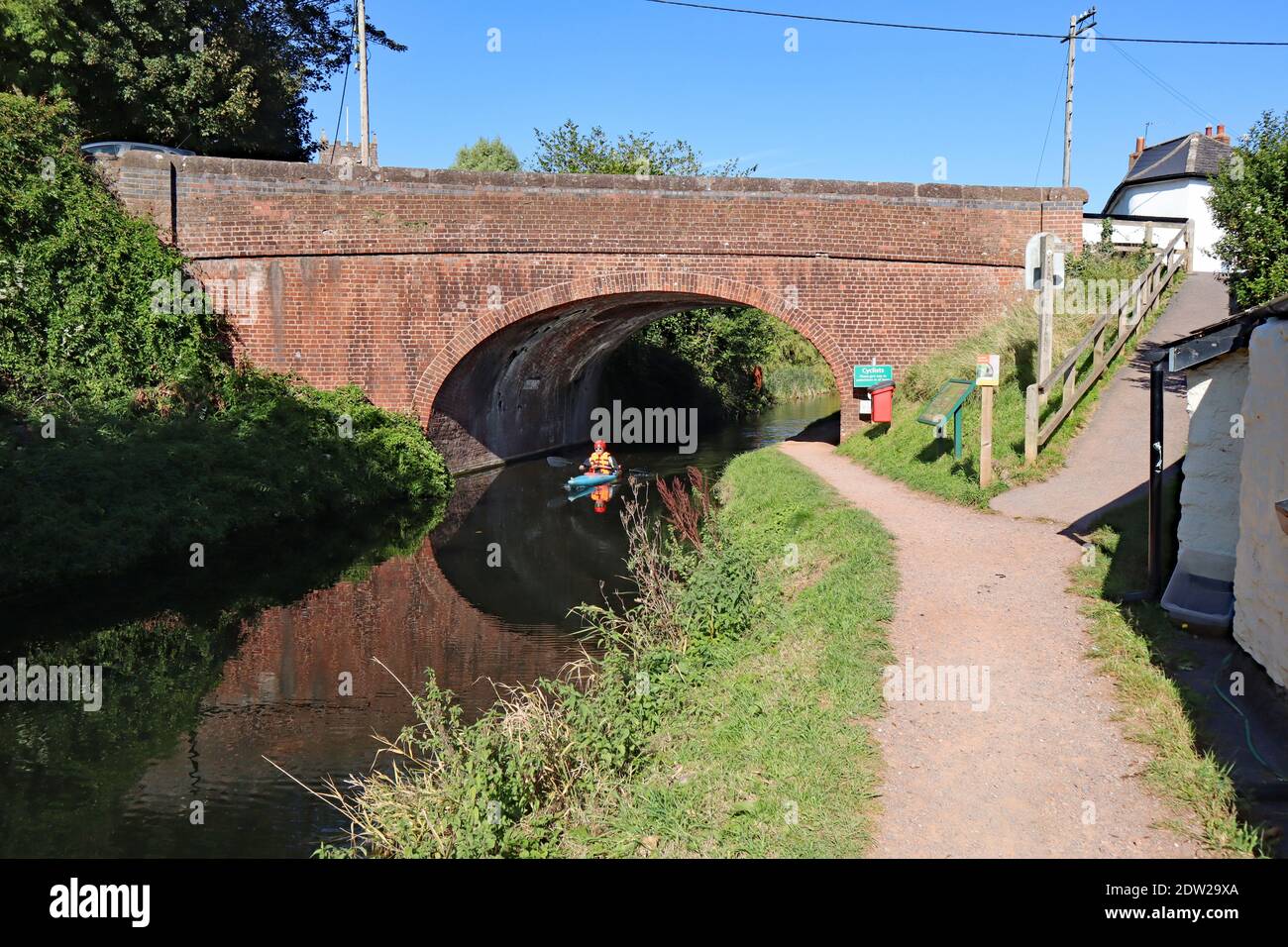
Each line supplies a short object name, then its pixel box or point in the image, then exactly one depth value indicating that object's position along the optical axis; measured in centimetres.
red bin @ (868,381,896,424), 1630
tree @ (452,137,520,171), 4200
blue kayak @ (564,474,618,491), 1816
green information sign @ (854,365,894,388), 1662
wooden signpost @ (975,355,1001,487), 1088
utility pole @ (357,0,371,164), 2028
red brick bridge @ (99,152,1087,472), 1658
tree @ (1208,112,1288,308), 1069
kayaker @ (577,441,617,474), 1867
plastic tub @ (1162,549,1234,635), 633
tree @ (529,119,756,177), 3158
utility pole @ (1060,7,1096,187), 2369
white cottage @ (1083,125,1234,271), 3084
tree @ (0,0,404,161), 1788
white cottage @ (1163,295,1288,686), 553
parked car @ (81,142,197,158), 1649
